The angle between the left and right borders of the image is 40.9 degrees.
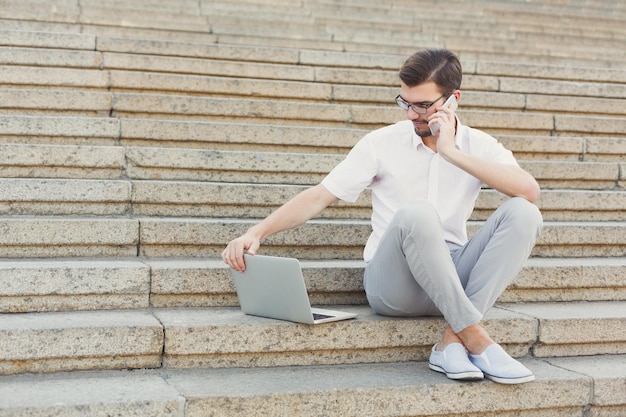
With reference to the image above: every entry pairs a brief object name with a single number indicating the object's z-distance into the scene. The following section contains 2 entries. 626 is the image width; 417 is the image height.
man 3.05
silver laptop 3.01
